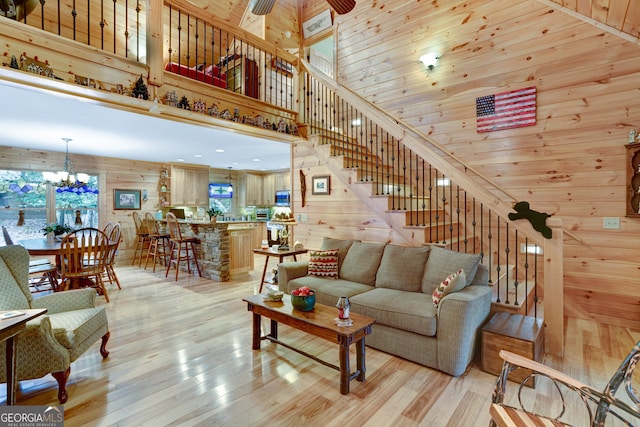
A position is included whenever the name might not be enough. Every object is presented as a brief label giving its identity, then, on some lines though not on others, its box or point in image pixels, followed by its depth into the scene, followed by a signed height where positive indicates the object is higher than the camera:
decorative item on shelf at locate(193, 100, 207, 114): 3.82 +1.30
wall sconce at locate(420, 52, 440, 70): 4.30 +2.13
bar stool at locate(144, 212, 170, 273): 6.14 -0.56
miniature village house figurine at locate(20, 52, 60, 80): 2.73 +1.30
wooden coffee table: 2.13 -0.85
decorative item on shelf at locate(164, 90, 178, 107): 3.61 +1.32
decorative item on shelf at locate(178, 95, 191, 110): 3.70 +1.29
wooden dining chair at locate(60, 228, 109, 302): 3.81 -0.65
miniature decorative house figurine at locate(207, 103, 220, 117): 4.01 +1.31
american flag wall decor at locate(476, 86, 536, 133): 3.63 +1.23
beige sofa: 2.38 -0.79
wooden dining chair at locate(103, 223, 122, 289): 4.40 -0.57
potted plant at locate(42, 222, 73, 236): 4.69 -0.28
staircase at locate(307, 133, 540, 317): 3.24 +0.05
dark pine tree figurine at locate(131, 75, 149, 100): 3.37 +1.32
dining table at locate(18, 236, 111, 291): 3.74 -0.46
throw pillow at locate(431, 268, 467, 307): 2.55 -0.61
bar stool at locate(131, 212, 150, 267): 6.72 -0.52
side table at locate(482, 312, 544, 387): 2.27 -0.98
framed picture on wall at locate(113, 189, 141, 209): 6.84 +0.29
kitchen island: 5.35 -0.67
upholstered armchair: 1.95 -0.80
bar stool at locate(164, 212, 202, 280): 5.43 -0.50
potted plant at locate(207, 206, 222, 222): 5.53 -0.05
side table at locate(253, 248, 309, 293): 4.09 -0.55
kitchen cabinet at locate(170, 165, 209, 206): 7.64 +0.68
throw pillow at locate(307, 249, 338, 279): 3.65 -0.63
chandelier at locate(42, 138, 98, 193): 5.10 +0.57
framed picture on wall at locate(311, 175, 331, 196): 4.53 +0.40
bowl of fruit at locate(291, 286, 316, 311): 2.49 -0.71
